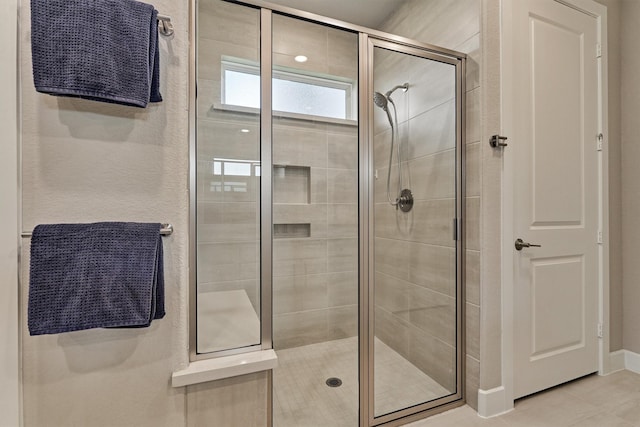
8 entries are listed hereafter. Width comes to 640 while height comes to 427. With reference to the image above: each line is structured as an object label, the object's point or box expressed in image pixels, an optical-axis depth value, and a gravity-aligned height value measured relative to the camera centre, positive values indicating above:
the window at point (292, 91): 1.43 +0.66
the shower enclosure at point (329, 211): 1.36 +0.02
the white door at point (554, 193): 1.71 +0.12
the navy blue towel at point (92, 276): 0.90 -0.19
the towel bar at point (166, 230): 1.07 -0.05
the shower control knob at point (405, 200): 1.93 +0.09
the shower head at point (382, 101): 1.66 +0.64
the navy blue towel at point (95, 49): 0.88 +0.50
